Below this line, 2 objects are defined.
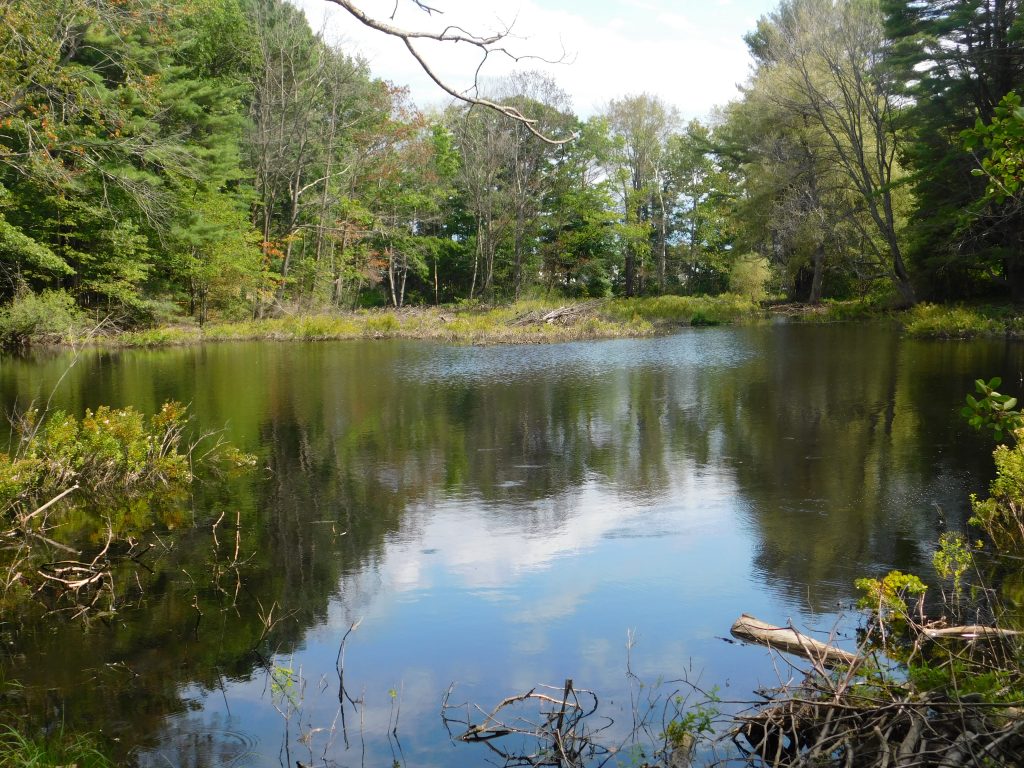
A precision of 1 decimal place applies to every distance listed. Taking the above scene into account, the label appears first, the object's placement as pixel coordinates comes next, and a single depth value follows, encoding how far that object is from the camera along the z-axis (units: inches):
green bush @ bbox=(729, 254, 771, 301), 1769.2
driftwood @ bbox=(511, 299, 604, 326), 1221.7
